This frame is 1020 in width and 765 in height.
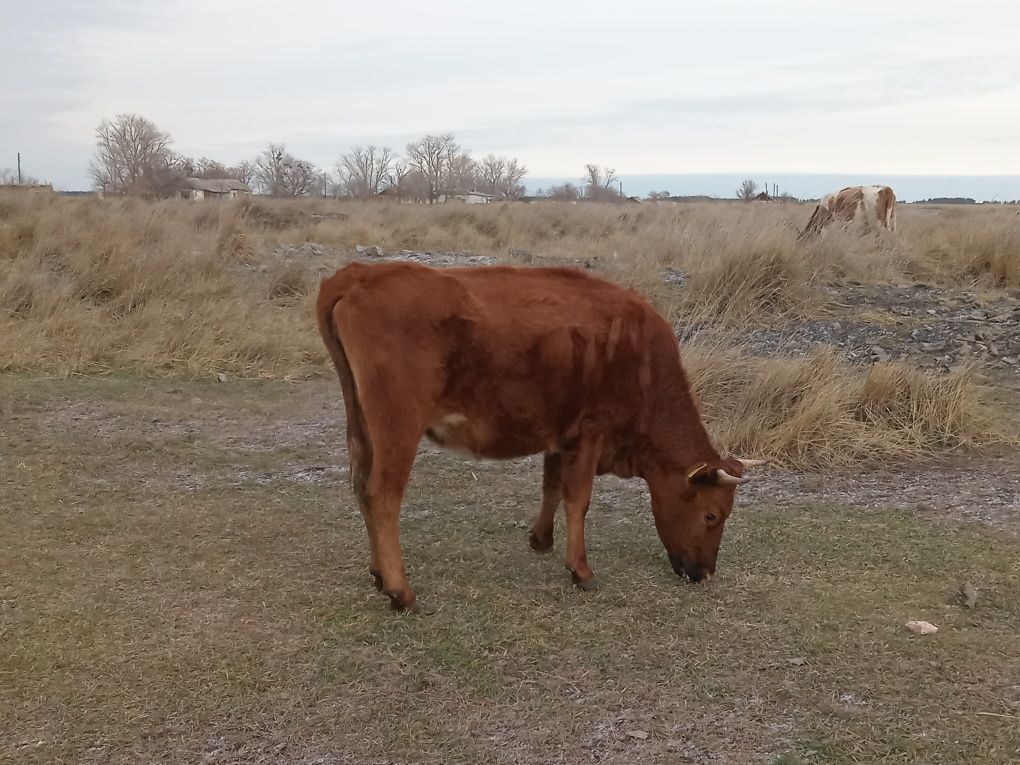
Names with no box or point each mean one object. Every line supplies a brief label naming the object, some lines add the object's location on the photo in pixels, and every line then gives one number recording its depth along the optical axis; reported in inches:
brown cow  145.4
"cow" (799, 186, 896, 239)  653.3
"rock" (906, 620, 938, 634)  143.9
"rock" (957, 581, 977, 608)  153.6
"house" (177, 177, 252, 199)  1786.0
